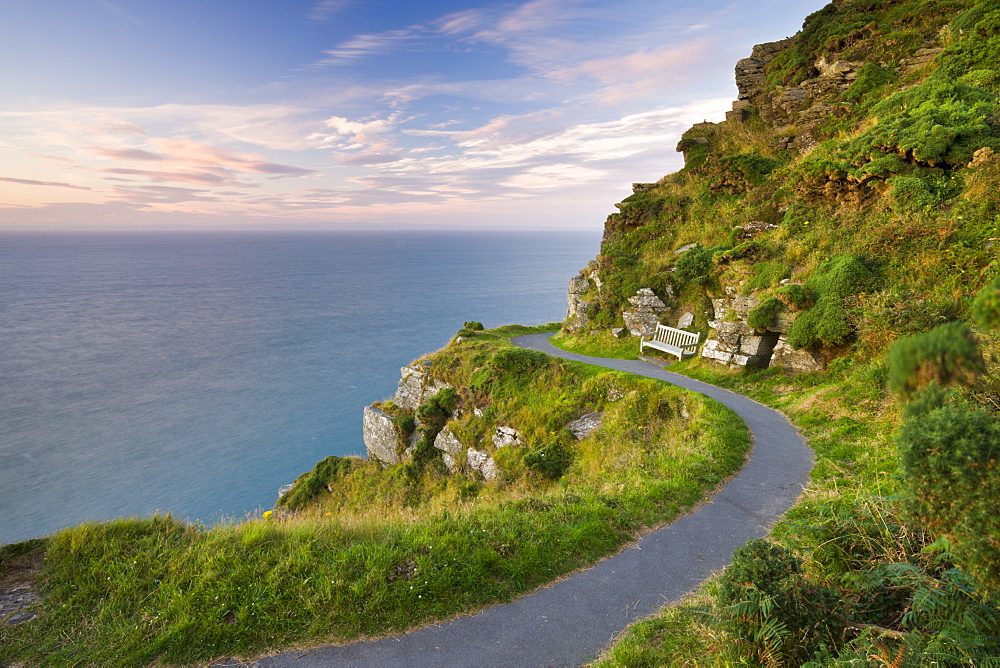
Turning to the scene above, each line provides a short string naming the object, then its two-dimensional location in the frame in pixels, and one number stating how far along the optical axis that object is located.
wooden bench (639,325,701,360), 19.31
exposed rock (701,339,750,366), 16.83
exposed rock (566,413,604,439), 15.30
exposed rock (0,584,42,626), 5.07
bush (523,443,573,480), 14.20
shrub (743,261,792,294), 17.03
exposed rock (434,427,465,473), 19.16
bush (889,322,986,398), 2.90
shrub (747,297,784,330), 15.88
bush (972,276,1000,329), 2.42
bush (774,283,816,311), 15.16
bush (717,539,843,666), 3.71
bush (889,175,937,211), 14.95
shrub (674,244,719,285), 20.70
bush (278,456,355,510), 22.61
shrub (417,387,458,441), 20.67
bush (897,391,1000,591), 2.72
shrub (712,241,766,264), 19.06
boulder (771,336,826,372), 14.62
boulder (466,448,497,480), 17.09
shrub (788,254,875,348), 13.84
